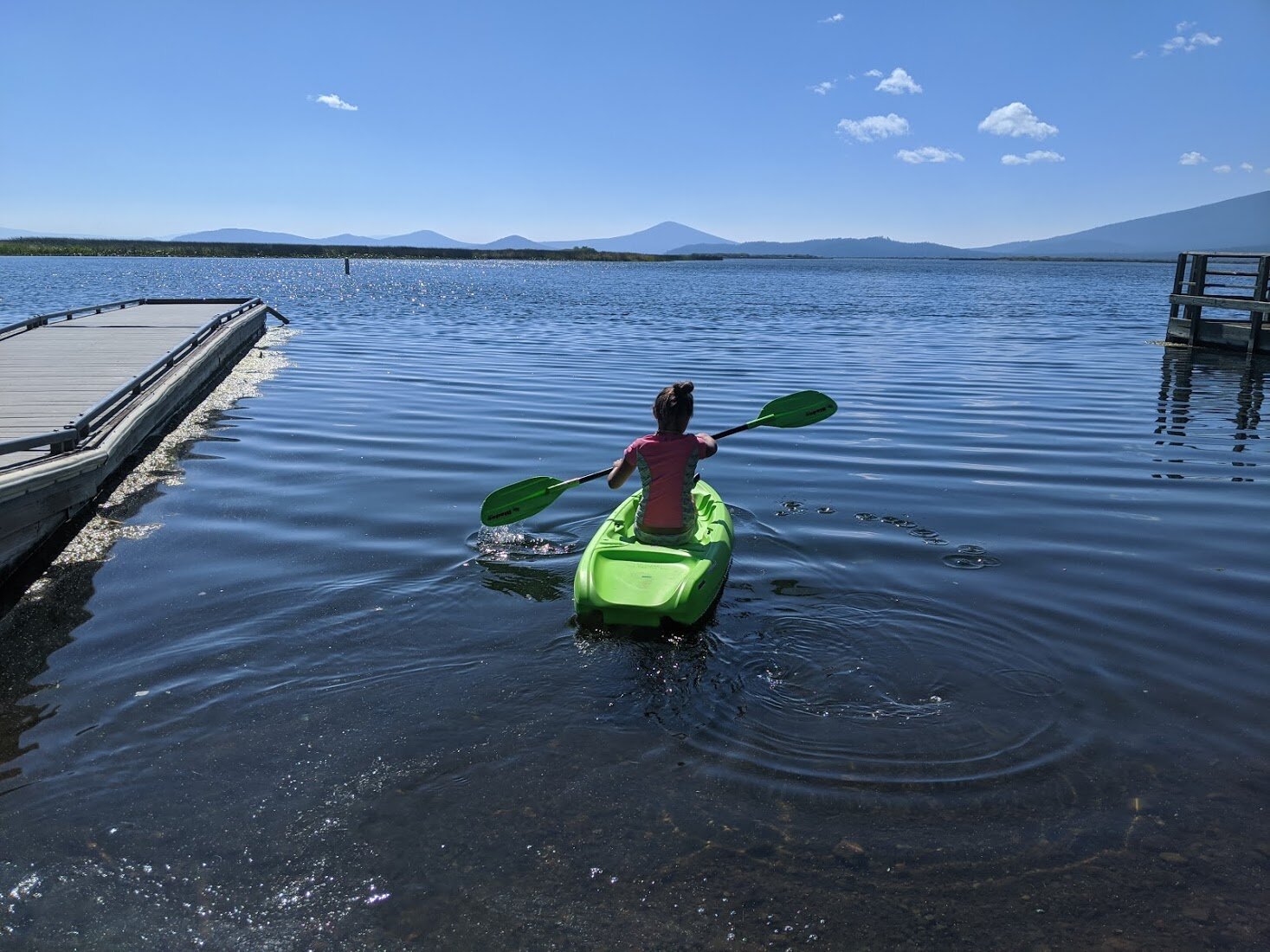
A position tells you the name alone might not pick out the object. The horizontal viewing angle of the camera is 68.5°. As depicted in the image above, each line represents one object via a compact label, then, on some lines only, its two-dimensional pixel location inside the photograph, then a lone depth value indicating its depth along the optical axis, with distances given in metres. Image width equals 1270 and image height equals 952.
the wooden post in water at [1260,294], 22.38
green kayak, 6.50
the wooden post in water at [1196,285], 24.92
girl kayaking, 7.25
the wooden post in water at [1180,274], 25.70
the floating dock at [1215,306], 22.88
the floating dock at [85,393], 7.71
